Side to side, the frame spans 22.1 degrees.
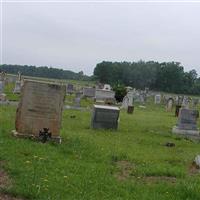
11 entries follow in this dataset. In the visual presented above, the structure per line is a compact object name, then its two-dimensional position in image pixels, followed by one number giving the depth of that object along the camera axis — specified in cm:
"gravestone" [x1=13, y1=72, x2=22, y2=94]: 3562
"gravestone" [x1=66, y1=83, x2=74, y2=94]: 4470
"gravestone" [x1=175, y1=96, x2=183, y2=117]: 4789
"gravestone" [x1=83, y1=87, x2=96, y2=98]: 3985
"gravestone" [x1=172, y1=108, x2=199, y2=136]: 1994
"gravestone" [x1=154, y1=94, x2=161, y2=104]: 4814
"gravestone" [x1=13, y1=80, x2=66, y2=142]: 1290
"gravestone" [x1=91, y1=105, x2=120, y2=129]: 1805
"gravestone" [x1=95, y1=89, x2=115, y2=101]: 3719
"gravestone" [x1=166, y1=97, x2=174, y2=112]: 3777
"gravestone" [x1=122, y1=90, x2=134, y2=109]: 3325
